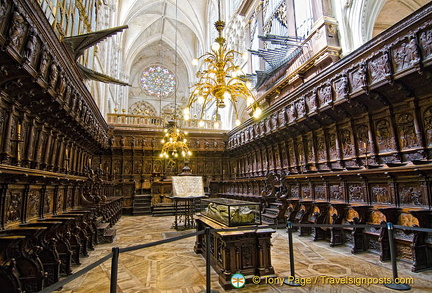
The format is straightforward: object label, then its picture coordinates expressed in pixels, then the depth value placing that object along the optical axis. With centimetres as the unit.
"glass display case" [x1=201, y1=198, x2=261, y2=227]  370
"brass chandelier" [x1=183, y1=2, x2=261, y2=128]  559
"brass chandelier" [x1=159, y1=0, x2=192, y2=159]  1161
